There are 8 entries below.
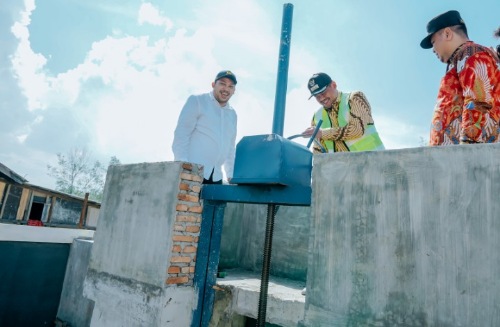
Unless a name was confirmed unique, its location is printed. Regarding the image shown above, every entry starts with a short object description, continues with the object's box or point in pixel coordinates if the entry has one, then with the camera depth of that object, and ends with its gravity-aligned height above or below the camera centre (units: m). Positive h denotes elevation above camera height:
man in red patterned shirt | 1.96 +1.04
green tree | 49.28 +4.45
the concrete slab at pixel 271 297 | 3.23 -0.73
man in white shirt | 3.66 +1.07
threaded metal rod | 2.73 -0.42
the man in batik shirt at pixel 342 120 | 3.13 +1.17
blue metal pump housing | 2.63 +0.57
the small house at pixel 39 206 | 14.60 +0.00
